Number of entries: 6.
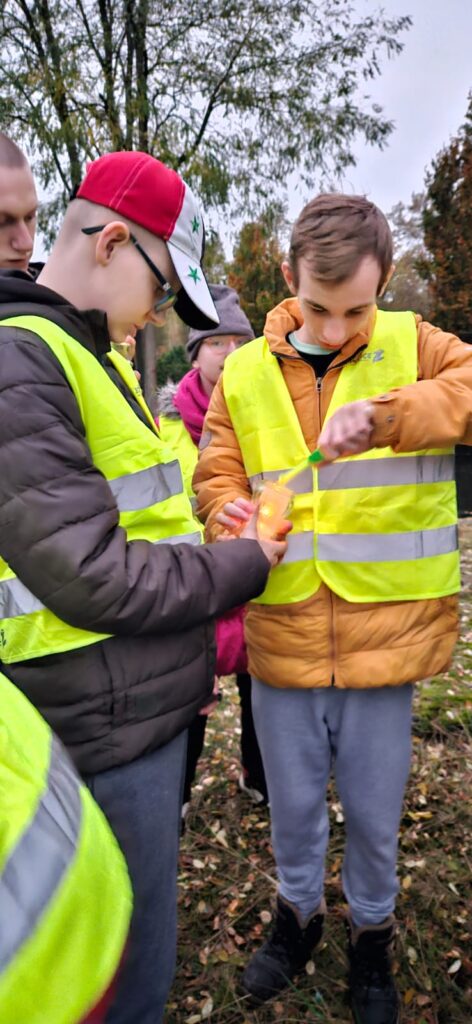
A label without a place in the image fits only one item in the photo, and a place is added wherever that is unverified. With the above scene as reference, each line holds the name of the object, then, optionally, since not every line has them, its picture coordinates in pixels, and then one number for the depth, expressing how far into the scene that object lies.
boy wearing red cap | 1.16
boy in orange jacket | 1.63
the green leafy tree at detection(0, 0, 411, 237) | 9.51
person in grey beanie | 3.15
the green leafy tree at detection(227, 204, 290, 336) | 16.42
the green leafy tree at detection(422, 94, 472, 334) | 12.84
